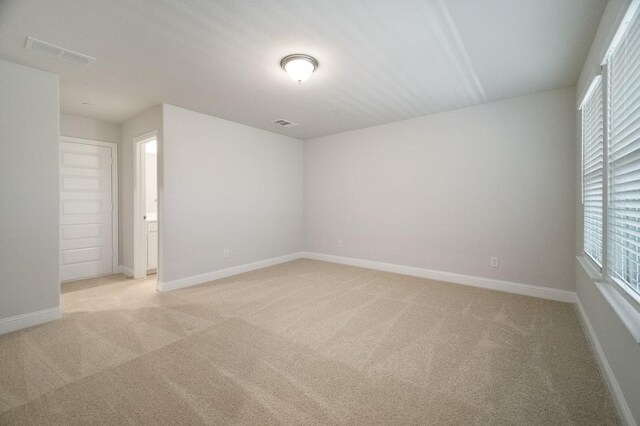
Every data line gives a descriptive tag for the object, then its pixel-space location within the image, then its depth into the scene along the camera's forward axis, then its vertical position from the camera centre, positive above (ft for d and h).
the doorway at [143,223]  14.30 -0.79
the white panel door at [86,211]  13.88 -0.13
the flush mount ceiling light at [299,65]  8.31 +4.55
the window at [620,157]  4.91 +1.17
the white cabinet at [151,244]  15.15 -2.01
